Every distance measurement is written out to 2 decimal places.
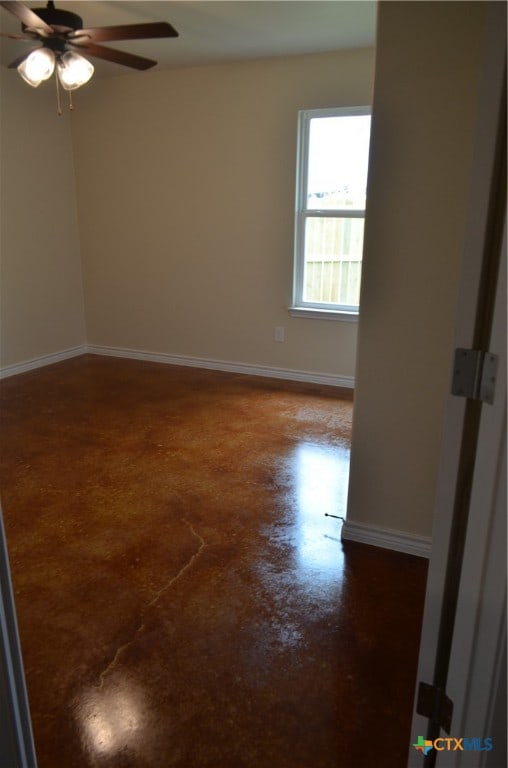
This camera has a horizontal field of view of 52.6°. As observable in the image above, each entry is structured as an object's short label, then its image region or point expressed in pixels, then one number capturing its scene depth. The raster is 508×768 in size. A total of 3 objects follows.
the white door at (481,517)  0.91
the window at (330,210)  4.11
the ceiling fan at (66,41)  2.50
